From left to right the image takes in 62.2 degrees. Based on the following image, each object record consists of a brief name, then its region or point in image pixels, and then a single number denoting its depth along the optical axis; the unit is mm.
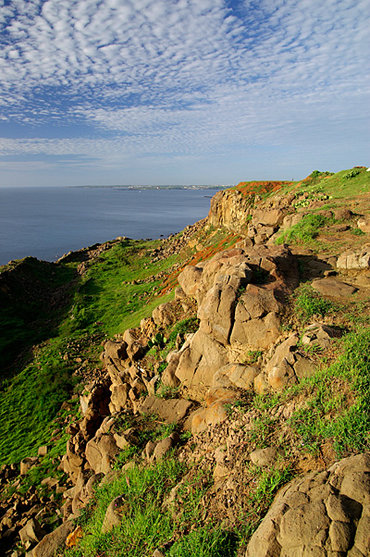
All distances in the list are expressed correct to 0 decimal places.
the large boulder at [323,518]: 3708
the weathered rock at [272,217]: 22078
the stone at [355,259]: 11172
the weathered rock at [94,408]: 12750
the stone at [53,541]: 8010
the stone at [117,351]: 14922
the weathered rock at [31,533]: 9336
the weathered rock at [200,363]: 9672
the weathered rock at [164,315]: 14046
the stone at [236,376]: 8164
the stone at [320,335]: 7324
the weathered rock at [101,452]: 9402
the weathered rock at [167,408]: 9259
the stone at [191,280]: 13992
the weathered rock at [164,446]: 7516
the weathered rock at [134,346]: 14062
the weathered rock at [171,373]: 10375
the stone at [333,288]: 9812
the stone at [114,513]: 6297
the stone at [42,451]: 14208
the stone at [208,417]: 7345
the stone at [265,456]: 5420
